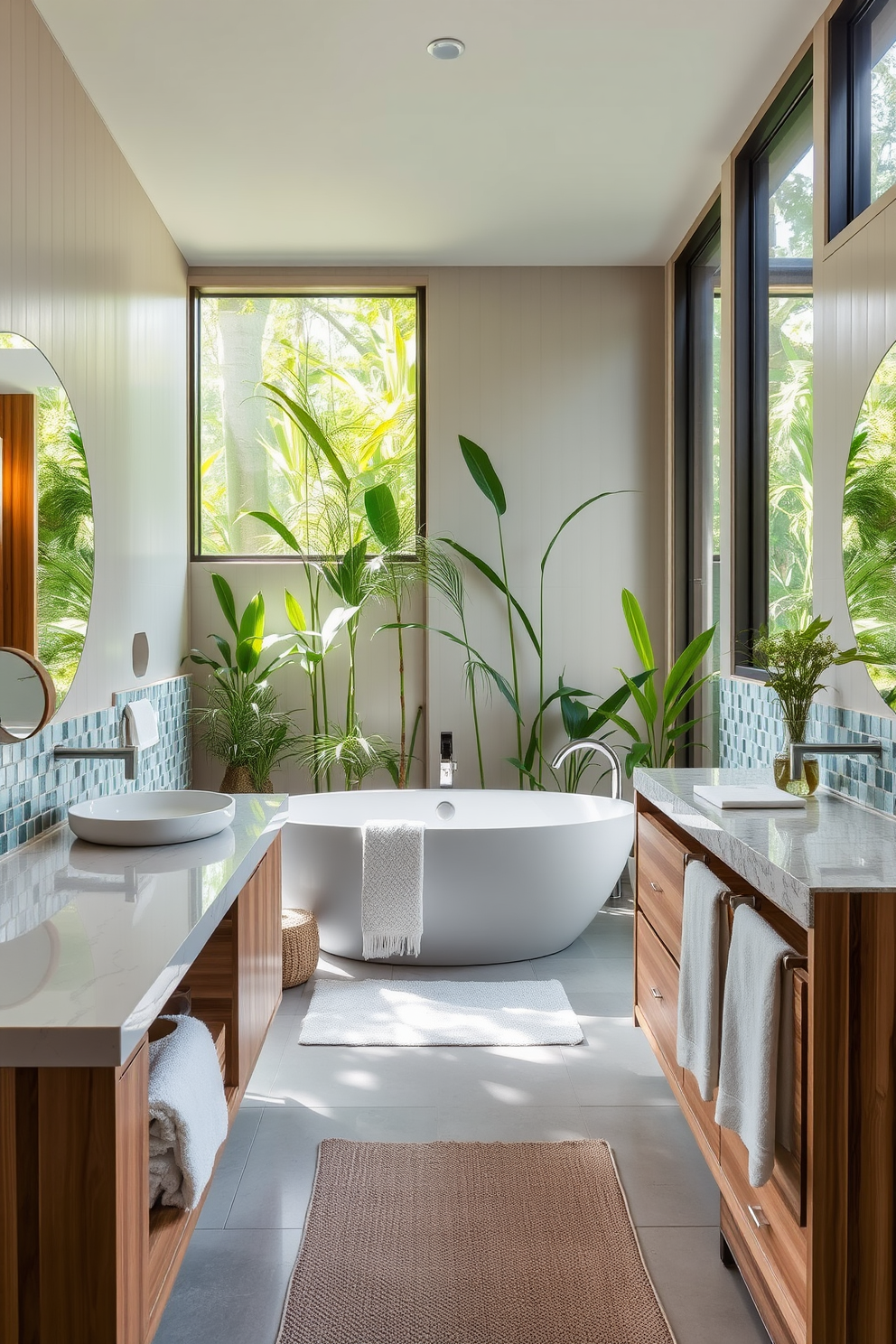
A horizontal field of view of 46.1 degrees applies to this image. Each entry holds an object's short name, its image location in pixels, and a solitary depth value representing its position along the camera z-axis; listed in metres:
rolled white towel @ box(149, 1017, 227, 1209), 1.52
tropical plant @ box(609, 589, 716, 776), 4.09
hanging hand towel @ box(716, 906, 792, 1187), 1.59
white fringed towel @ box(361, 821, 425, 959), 3.52
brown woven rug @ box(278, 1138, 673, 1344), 1.86
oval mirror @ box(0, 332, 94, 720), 2.30
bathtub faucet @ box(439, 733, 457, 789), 4.29
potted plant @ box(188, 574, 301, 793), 4.43
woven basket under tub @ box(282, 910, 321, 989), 3.48
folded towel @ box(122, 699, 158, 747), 2.91
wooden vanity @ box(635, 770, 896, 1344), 1.48
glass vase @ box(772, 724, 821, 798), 2.37
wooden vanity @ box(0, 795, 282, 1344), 1.21
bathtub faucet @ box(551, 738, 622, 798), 4.08
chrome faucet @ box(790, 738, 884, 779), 2.25
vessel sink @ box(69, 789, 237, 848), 2.17
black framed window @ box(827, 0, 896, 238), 2.42
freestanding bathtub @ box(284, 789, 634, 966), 3.57
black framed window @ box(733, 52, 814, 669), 2.98
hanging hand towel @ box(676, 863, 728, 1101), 1.97
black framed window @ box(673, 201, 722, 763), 4.18
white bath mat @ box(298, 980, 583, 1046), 3.14
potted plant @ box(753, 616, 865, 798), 2.43
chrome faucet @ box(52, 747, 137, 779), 2.46
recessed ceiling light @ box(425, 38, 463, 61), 2.85
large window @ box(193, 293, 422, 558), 4.78
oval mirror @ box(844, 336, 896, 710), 2.22
